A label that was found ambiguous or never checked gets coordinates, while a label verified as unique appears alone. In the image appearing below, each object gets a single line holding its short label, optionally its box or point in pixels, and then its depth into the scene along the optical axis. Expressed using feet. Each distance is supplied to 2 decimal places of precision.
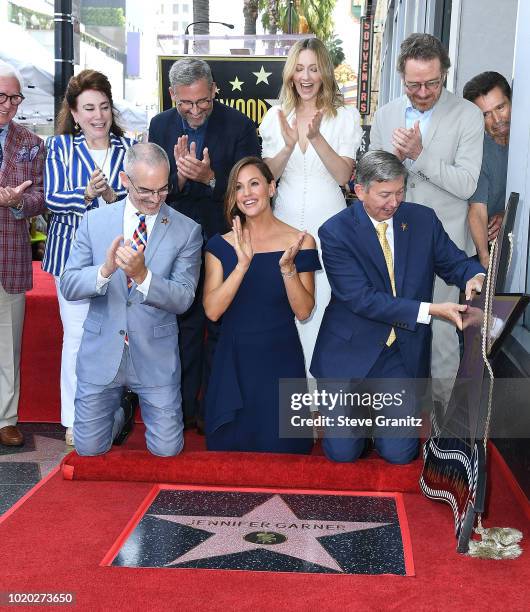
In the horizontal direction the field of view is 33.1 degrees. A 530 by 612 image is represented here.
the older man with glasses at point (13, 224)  16.33
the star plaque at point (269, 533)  11.45
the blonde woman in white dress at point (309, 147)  15.81
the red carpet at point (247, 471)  14.29
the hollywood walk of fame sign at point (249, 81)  25.53
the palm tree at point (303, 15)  103.30
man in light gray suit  15.05
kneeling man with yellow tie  14.39
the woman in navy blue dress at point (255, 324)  15.10
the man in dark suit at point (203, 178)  16.01
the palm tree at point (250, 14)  86.17
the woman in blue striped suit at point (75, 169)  15.88
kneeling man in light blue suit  14.40
